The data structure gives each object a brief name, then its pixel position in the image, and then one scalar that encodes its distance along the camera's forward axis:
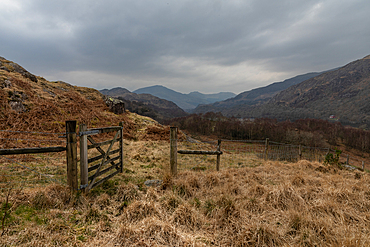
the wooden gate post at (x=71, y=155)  4.07
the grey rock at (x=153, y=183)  5.18
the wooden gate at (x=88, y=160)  4.31
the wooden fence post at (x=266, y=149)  11.40
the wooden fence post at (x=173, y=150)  5.73
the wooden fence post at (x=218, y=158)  6.76
